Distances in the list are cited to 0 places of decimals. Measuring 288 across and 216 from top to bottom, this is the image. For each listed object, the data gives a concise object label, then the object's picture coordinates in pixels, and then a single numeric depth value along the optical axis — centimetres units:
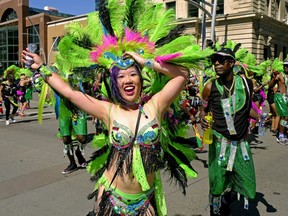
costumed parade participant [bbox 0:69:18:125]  1090
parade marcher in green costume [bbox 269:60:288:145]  759
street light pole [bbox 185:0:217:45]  1615
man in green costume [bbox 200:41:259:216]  311
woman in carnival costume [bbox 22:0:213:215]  217
